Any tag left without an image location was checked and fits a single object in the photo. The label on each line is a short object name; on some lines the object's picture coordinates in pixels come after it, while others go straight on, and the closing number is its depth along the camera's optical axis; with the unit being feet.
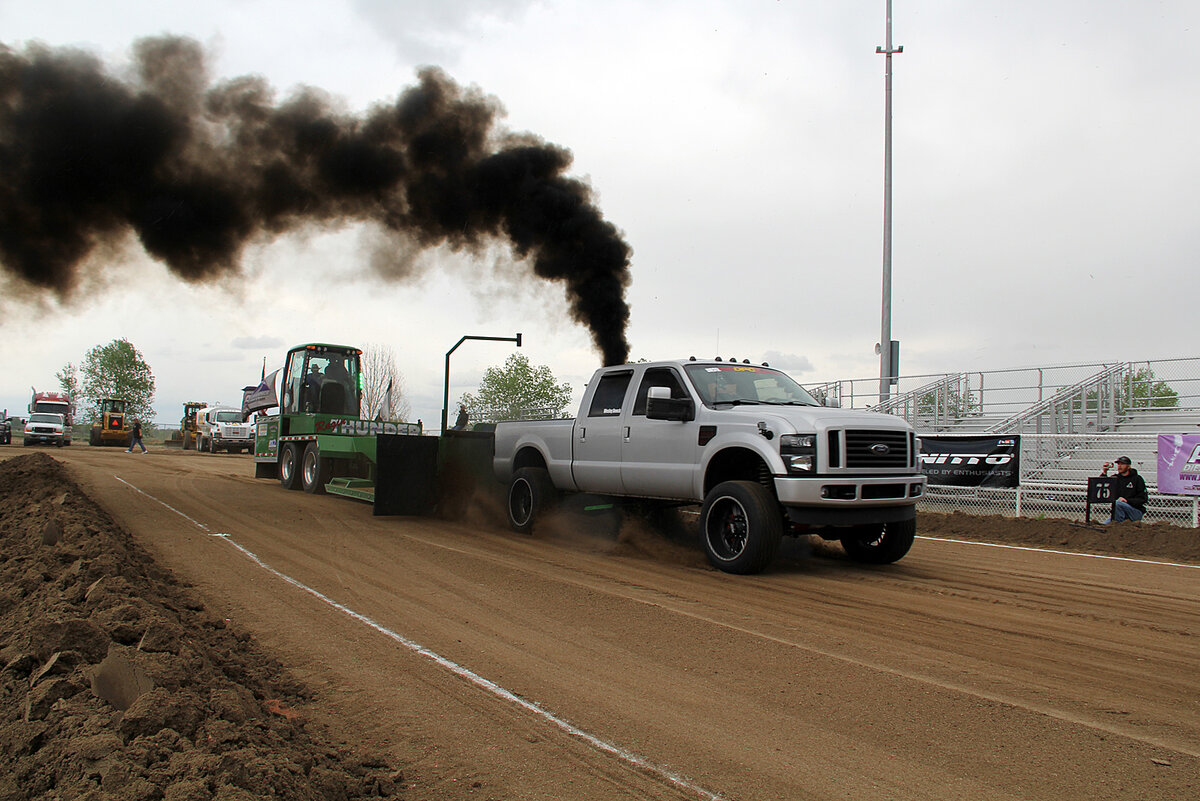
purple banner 41.86
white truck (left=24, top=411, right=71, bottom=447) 138.00
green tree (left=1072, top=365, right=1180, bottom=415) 61.98
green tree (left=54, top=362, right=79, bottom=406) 227.20
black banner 46.16
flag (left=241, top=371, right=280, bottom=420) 76.63
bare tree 130.41
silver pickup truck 25.29
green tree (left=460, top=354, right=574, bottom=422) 115.43
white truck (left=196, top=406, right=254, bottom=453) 133.39
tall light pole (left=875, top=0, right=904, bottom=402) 65.31
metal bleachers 45.24
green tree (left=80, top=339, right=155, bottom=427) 217.97
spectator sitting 40.70
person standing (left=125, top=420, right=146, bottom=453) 129.70
